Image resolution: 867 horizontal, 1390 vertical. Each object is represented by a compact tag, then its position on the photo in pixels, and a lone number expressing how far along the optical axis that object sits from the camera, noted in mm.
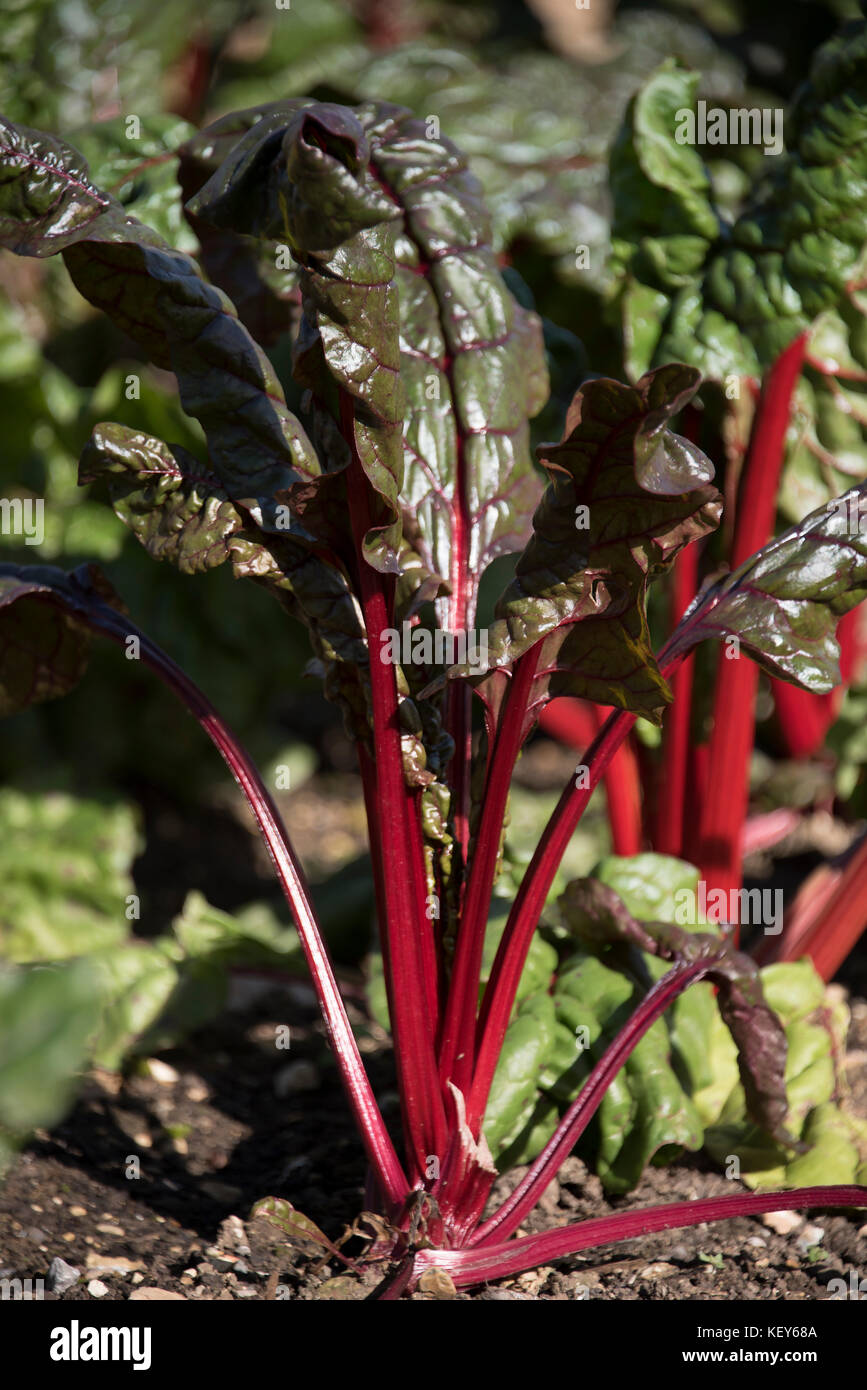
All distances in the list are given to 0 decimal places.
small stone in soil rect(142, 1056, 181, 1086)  1542
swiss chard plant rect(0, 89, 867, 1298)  1313
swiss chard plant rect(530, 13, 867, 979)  1484
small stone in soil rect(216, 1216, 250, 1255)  1387
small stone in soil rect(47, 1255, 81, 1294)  1345
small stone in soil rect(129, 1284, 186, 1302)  1342
